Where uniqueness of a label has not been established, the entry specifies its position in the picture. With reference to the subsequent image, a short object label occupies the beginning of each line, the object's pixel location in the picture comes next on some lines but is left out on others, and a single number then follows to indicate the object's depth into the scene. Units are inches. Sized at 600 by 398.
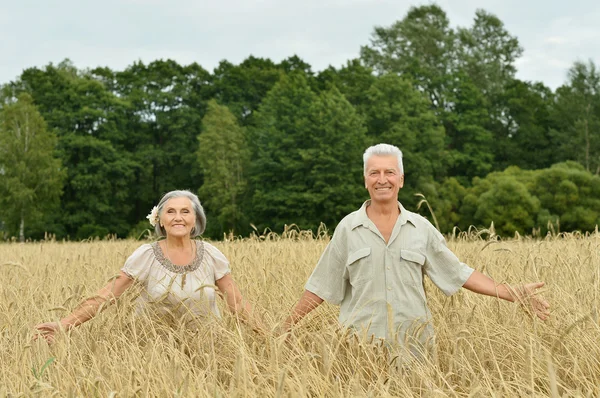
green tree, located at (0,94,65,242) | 1355.8
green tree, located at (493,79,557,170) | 1733.5
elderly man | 136.2
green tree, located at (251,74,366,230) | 1272.1
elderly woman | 156.9
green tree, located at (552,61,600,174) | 1609.3
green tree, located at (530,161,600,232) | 1300.4
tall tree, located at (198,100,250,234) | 1389.0
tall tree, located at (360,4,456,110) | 1796.3
